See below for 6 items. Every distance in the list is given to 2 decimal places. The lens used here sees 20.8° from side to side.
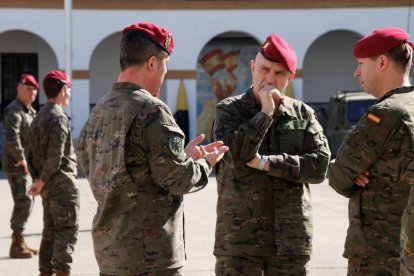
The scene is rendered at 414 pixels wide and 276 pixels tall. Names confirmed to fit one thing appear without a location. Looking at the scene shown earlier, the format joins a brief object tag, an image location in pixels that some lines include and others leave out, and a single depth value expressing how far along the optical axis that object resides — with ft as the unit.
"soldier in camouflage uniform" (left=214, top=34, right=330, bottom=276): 19.69
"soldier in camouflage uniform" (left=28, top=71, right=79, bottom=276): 31.88
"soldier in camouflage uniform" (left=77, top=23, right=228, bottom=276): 17.00
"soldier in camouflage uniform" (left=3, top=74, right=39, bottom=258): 40.98
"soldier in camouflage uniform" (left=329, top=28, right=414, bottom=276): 18.42
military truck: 87.46
